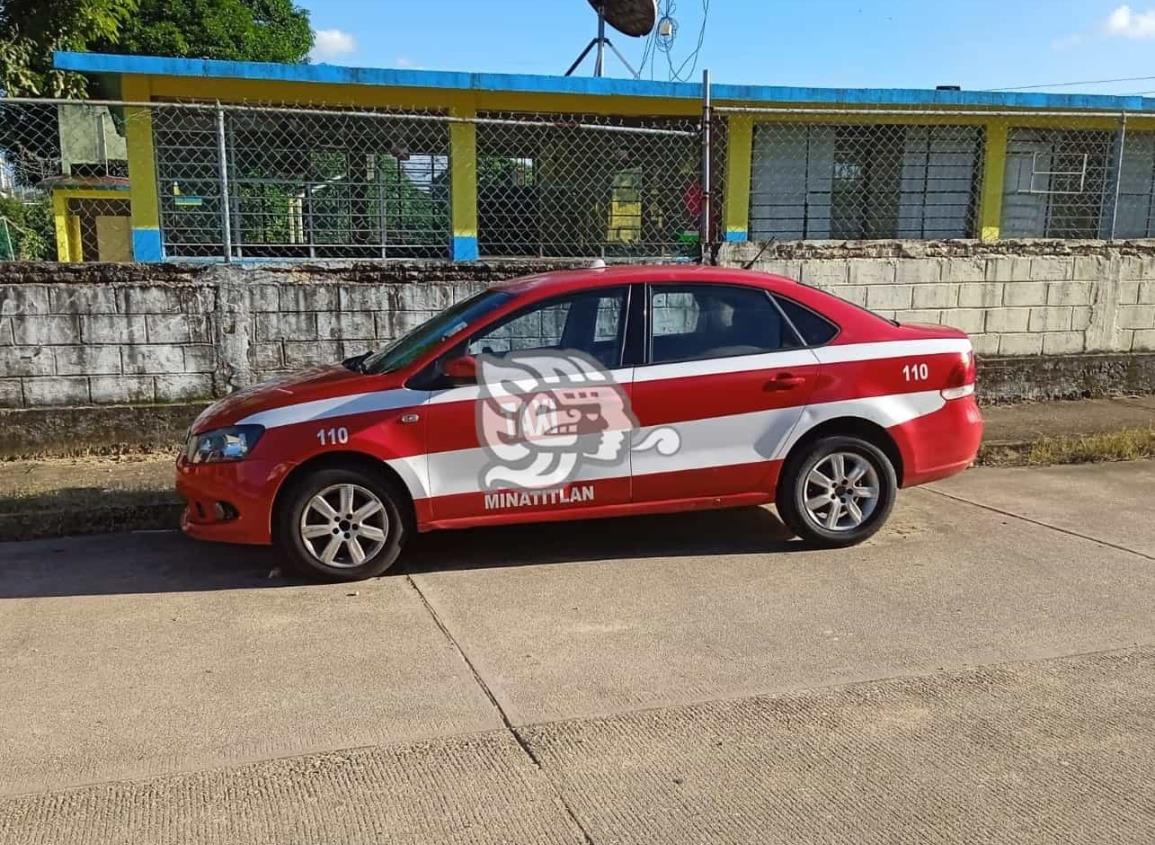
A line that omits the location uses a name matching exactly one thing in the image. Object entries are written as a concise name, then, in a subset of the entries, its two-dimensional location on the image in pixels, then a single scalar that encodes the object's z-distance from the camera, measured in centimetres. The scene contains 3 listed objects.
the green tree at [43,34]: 1134
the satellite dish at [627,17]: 1281
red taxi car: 500
